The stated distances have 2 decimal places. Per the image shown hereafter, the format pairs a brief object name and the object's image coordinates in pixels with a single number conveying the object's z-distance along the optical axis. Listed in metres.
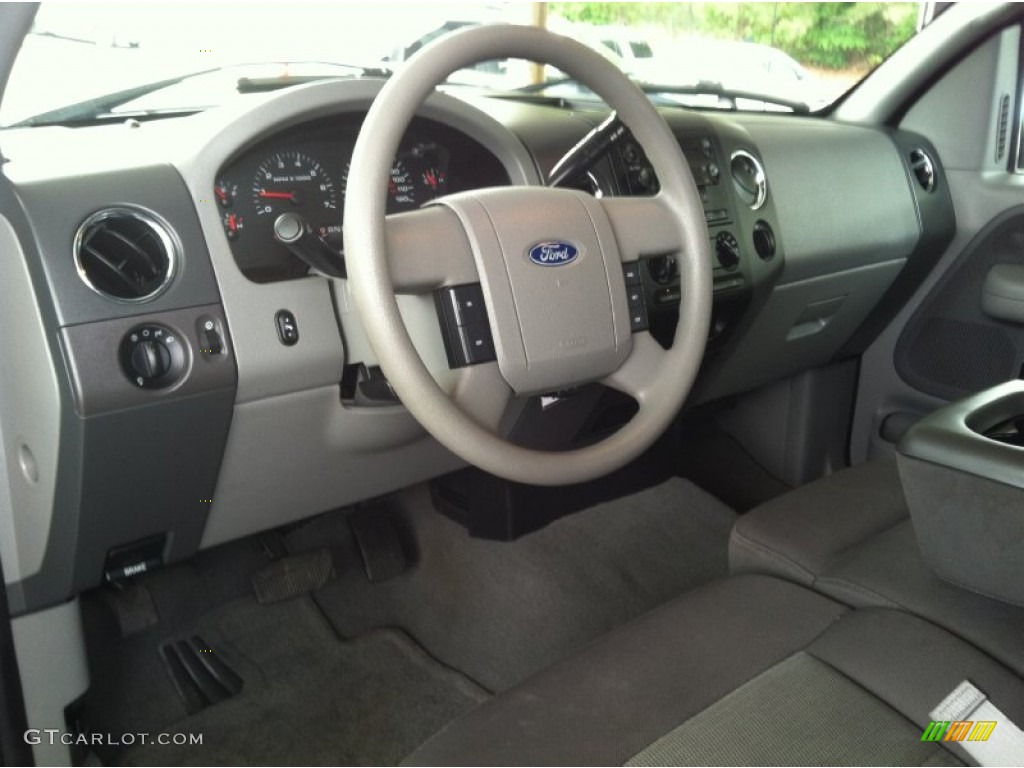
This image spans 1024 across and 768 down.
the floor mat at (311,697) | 1.66
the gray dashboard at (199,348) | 1.17
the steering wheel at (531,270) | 1.05
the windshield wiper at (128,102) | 1.41
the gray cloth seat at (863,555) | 1.11
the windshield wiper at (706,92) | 2.06
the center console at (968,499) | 1.08
